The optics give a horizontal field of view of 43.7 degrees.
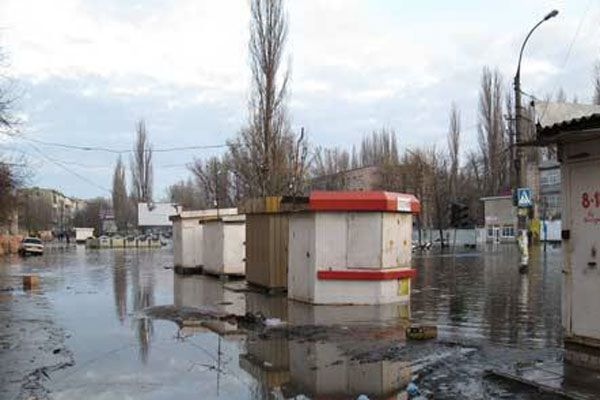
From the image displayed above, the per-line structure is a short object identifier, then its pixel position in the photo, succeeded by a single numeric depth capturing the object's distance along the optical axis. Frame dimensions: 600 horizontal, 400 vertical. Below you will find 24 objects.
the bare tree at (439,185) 75.75
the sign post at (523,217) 26.09
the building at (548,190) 83.19
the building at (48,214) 121.04
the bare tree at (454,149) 79.31
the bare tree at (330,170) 75.62
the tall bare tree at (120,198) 121.19
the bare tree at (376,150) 95.73
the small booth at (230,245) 28.61
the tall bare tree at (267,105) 36.22
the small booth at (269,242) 20.66
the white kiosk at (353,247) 17.19
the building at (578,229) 9.82
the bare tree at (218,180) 68.39
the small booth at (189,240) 33.94
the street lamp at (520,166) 26.23
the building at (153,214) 100.69
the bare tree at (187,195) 114.54
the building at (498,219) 80.31
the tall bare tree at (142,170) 90.88
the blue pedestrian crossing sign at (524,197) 26.02
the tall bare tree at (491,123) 72.44
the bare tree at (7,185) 31.63
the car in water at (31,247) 63.81
